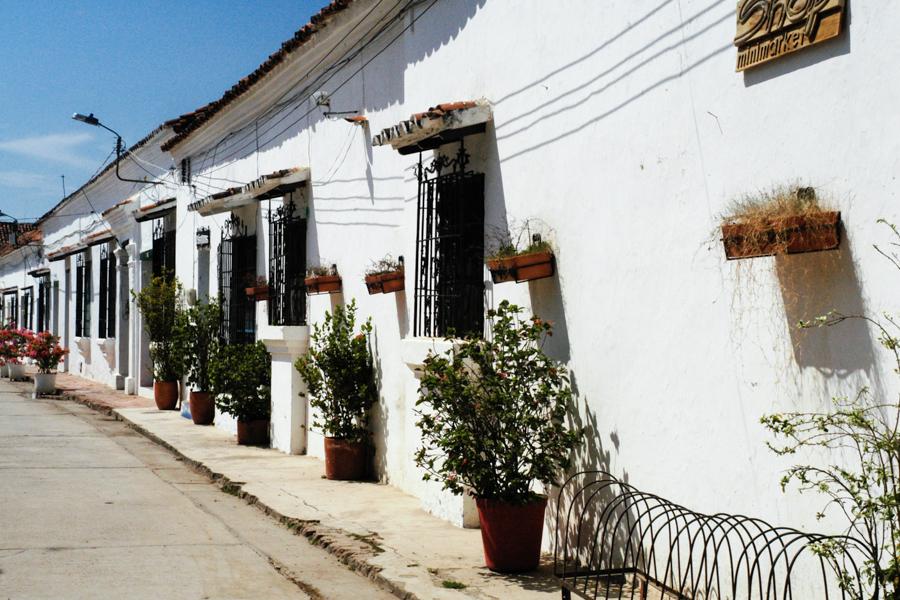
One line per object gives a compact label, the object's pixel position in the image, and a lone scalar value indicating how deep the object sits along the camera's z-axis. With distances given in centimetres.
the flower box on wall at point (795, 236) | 438
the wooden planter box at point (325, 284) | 1148
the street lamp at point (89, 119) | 1938
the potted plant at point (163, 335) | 1862
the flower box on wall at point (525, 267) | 686
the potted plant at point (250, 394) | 1343
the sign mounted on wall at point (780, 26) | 451
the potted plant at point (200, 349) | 1636
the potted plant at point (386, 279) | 947
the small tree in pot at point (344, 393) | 1045
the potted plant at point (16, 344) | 2775
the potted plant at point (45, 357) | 2303
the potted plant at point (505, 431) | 655
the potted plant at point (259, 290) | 1362
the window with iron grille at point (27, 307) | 3872
